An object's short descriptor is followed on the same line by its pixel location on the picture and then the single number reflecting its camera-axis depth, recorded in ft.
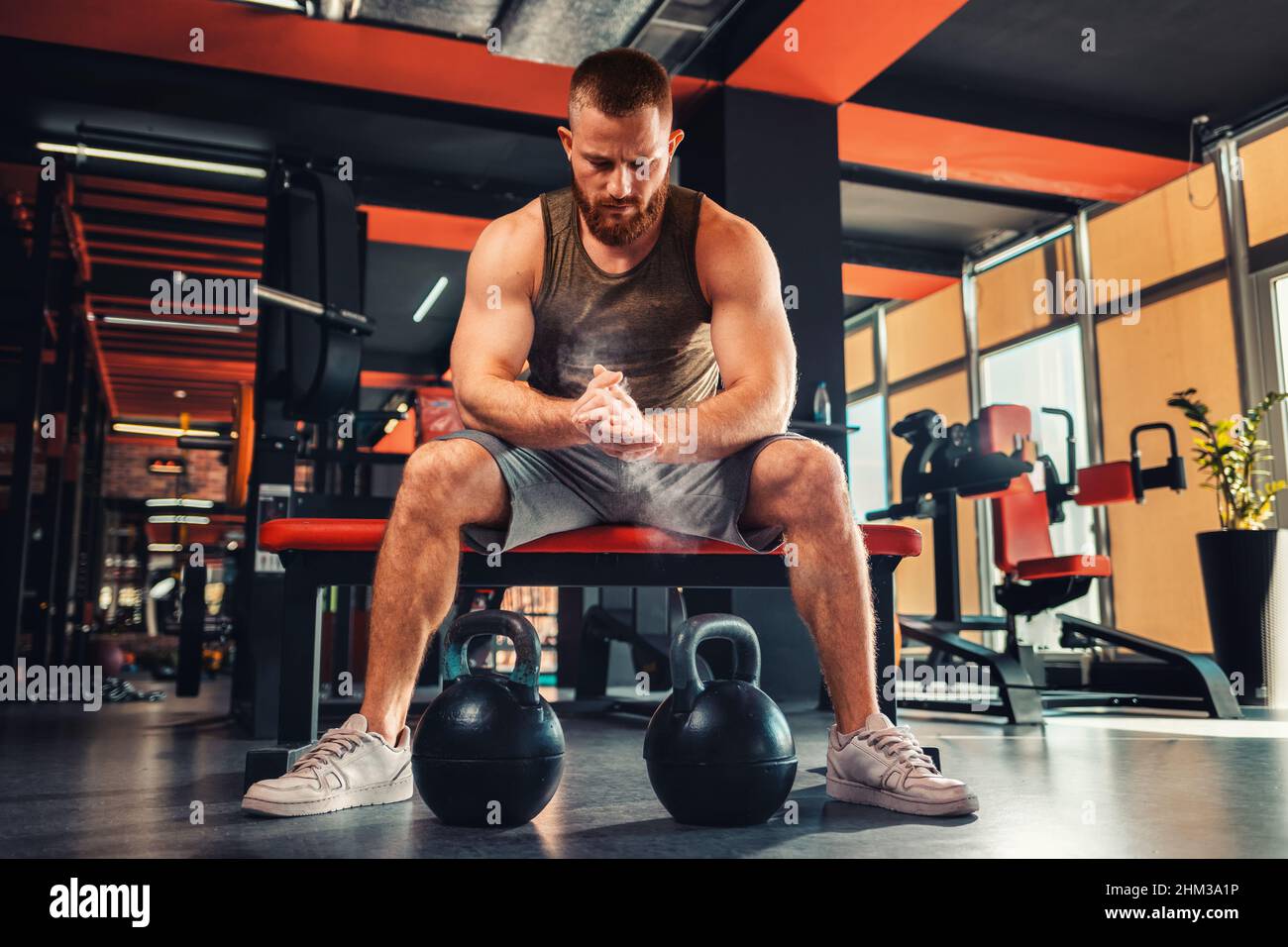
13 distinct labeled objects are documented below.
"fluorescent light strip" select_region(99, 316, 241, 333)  26.00
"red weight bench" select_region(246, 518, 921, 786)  5.88
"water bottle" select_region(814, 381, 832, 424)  14.03
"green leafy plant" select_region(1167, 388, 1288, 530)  14.82
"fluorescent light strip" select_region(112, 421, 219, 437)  19.96
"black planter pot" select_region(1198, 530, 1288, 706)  13.84
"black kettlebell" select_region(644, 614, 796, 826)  4.79
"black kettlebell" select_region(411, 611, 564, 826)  4.76
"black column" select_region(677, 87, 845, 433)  14.55
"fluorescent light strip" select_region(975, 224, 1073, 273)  22.36
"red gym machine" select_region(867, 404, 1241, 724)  11.89
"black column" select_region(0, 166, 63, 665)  15.30
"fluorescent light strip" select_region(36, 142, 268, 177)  16.63
